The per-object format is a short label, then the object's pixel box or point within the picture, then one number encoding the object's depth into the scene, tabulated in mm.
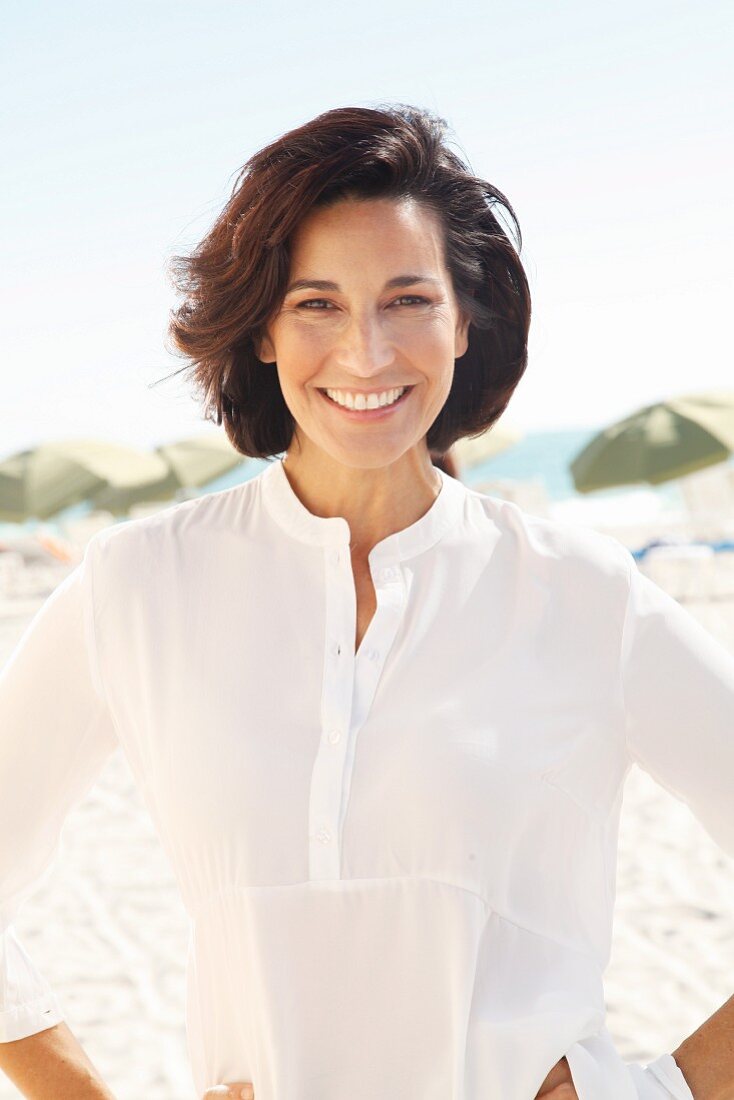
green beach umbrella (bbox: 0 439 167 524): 15242
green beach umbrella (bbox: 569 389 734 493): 12250
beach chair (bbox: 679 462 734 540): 15703
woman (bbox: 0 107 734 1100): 1360
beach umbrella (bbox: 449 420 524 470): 15438
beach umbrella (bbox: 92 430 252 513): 16031
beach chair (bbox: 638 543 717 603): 11234
